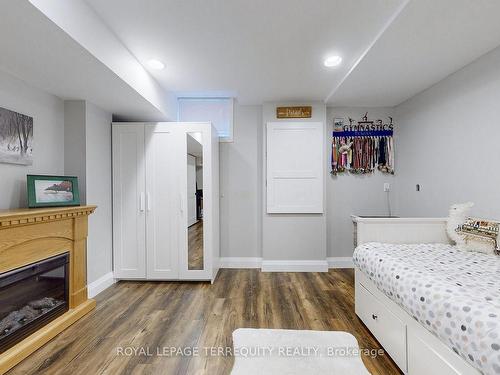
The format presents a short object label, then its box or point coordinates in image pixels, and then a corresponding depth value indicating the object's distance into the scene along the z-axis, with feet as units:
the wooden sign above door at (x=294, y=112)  11.57
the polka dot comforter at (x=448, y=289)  3.31
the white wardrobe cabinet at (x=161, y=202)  10.07
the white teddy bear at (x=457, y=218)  7.18
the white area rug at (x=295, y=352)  5.19
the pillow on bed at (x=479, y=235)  6.37
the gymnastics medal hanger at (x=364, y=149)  12.10
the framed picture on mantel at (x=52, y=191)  6.82
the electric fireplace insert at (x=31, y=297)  5.73
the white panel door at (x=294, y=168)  11.50
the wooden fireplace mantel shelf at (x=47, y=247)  5.57
